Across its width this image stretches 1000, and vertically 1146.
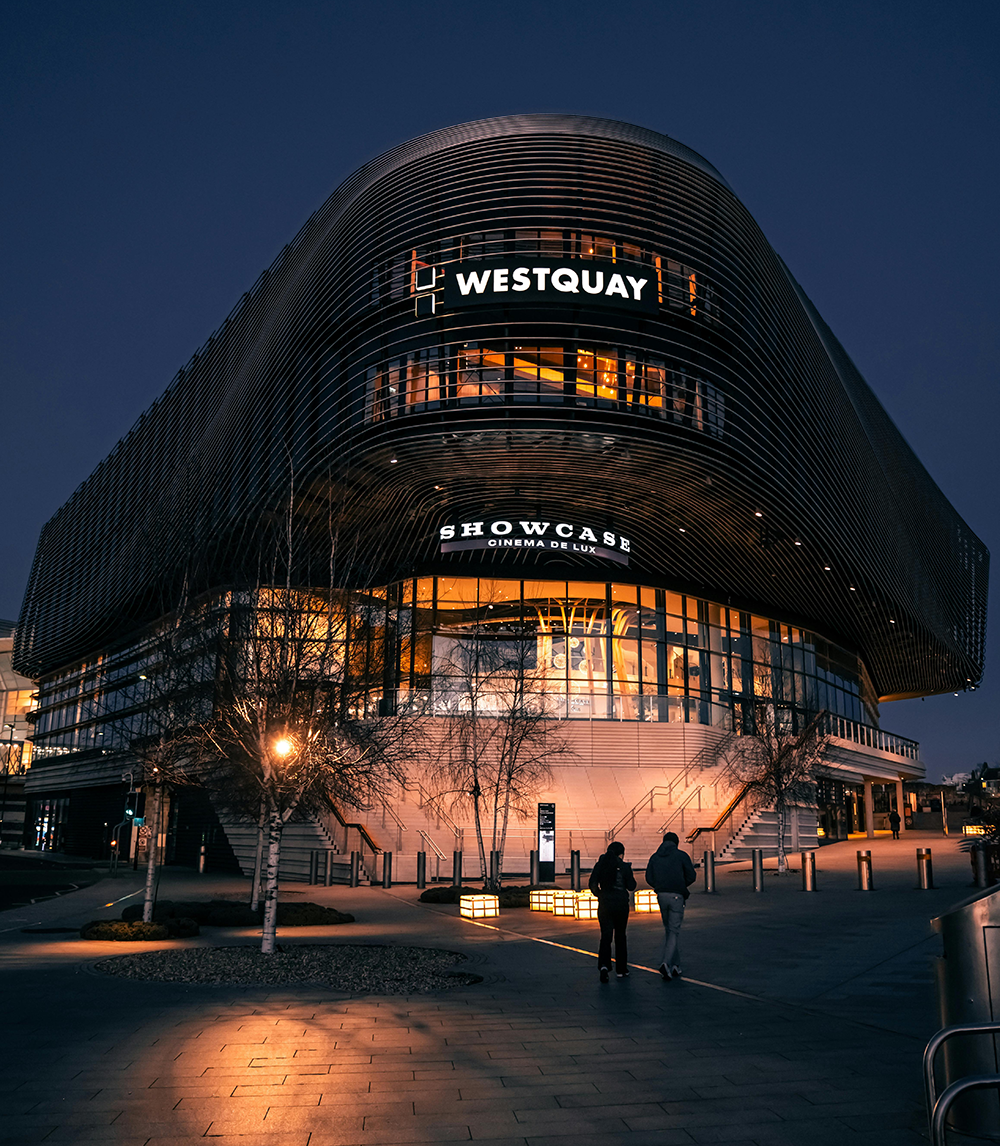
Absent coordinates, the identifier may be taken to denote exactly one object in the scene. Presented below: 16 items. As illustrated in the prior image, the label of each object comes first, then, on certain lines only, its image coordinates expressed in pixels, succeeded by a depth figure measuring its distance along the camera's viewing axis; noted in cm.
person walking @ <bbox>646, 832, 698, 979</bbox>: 1260
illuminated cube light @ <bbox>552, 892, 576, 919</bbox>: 2175
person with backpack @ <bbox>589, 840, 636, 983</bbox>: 1273
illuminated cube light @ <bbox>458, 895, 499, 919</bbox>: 2153
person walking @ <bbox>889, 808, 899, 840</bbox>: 5548
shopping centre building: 3419
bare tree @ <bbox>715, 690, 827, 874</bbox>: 3319
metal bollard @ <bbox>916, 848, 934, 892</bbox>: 2433
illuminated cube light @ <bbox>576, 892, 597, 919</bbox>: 2155
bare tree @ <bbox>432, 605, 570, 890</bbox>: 3291
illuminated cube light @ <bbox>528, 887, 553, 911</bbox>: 2292
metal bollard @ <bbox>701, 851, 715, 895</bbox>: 2555
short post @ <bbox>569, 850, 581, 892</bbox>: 2639
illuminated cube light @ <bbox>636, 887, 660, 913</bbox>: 2211
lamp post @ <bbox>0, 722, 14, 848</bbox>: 8714
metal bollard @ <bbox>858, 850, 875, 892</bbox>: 2489
